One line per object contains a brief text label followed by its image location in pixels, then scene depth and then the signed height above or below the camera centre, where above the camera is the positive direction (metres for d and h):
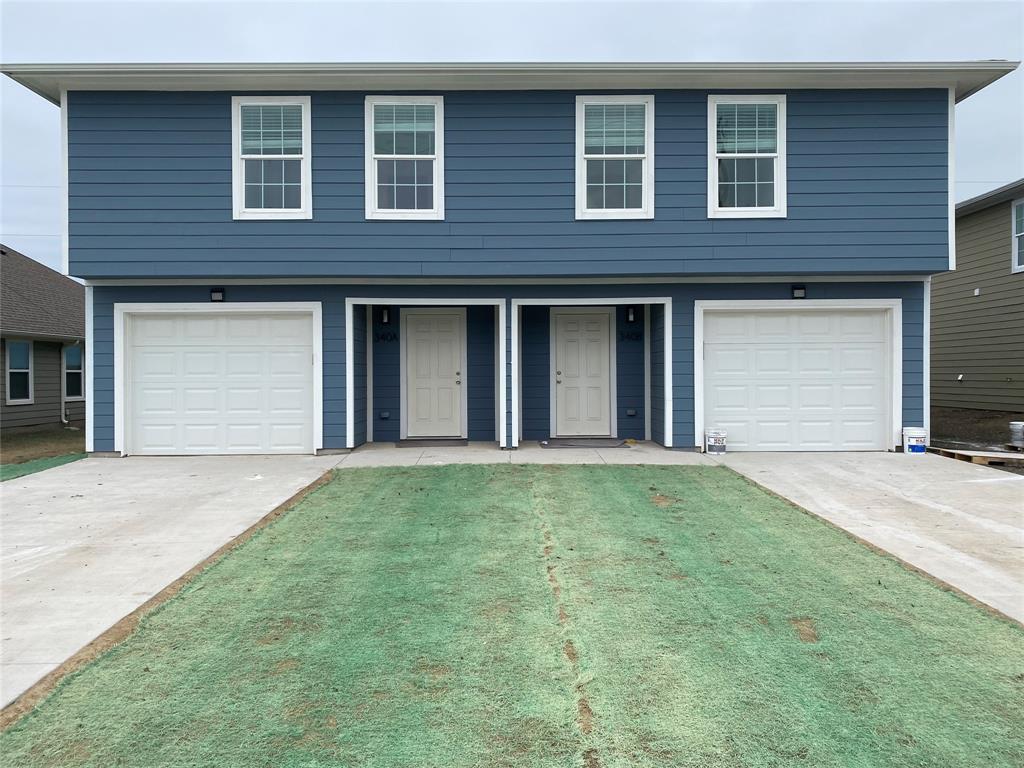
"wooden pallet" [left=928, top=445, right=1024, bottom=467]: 8.62 -1.02
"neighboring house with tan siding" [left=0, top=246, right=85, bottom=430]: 13.10 +0.70
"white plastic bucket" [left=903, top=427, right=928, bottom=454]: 9.34 -0.84
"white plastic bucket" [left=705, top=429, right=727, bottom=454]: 9.45 -0.88
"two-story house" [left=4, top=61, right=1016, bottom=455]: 9.04 +2.46
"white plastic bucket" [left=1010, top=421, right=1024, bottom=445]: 9.62 -0.77
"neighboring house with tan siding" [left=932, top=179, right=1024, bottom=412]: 13.25 +1.61
